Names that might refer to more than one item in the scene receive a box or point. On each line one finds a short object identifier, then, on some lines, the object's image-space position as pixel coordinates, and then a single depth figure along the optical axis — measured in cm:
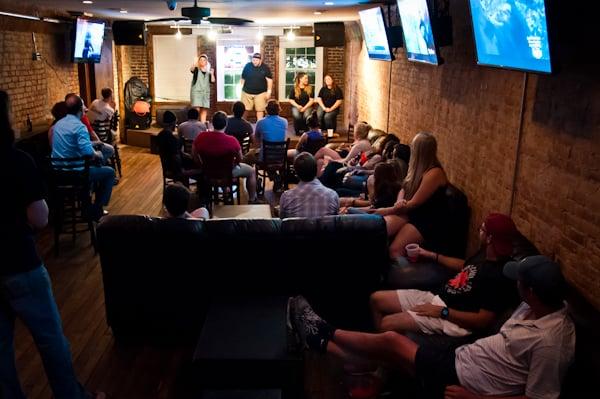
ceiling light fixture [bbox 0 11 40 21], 814
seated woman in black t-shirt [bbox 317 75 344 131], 1152
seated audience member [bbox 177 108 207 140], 804
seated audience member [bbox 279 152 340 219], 469
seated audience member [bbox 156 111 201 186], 716
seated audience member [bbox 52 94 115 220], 616
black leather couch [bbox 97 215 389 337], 394
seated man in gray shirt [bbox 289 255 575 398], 255
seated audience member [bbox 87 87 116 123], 985
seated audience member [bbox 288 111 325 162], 793
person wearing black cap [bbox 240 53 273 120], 1274
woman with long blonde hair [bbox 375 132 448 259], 490
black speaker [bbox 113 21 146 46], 1177
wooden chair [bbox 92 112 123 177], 946
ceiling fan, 652
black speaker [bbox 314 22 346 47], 1148
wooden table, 521
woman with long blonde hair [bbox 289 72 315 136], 1201
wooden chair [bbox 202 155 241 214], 684
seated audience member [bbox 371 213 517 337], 321
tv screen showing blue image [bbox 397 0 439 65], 534
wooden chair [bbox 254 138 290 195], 769
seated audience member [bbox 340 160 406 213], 508
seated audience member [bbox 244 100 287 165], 800
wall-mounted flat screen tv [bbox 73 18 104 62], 1006
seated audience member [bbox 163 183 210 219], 411
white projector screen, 1383
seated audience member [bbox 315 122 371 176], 764
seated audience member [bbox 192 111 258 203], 679
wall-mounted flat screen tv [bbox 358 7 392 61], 765
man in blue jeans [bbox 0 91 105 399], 269
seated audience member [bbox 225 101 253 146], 821
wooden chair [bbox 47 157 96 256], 603
